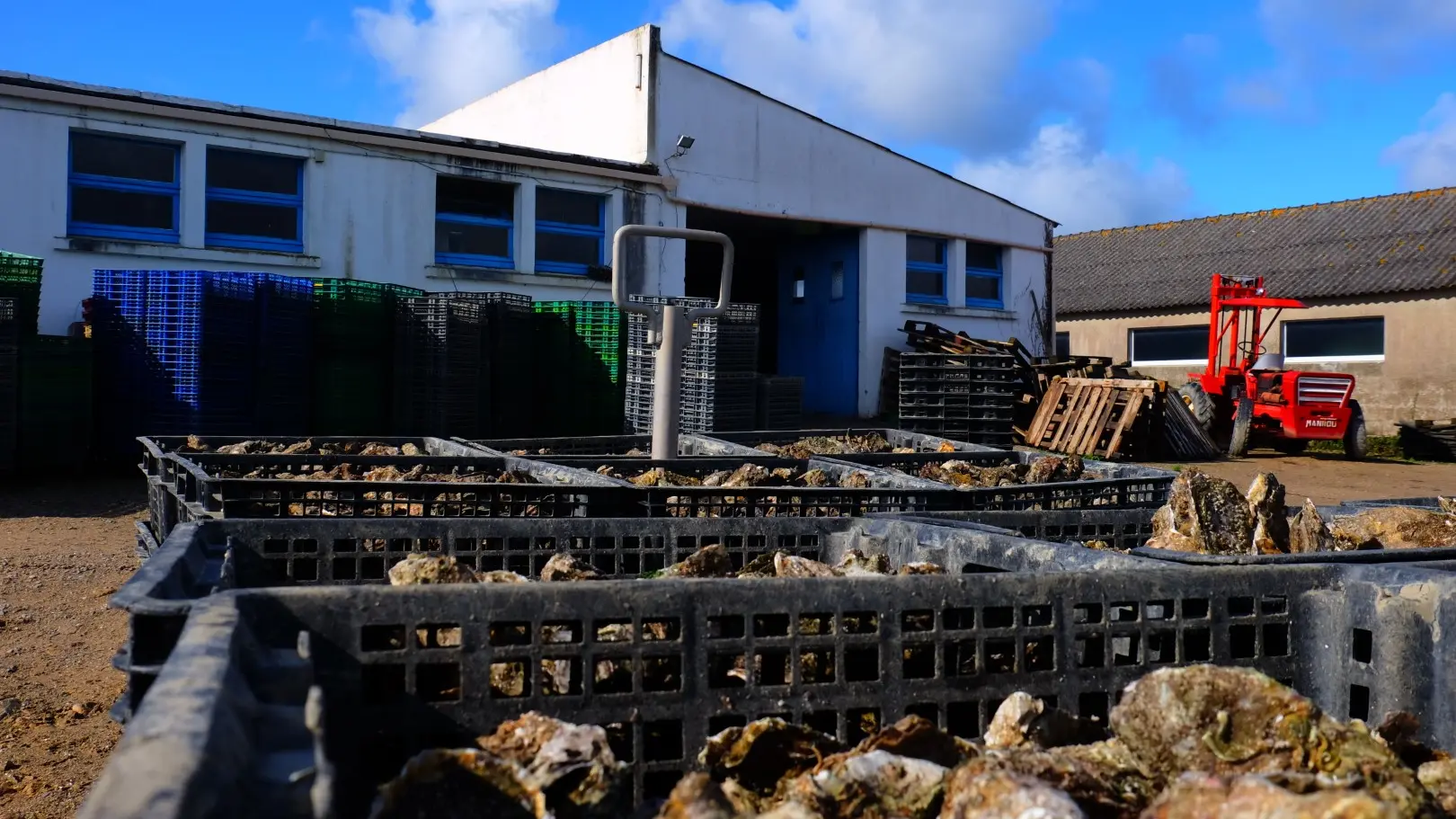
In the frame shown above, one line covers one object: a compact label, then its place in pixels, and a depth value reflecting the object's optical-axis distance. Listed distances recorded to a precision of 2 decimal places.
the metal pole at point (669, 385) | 5.64
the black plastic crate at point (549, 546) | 2.82
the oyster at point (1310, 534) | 3.08
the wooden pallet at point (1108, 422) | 17.22
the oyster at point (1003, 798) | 1.40
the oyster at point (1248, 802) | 1.26
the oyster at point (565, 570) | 2.75
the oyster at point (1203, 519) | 3.11
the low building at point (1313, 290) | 23.23
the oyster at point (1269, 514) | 3.13
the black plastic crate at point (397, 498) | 4.11
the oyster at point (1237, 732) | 1.69
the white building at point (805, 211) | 17.64
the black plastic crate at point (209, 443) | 5.36
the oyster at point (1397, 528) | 3.39
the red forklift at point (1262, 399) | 17.58
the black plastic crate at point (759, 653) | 1.72
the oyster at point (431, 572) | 2.46
